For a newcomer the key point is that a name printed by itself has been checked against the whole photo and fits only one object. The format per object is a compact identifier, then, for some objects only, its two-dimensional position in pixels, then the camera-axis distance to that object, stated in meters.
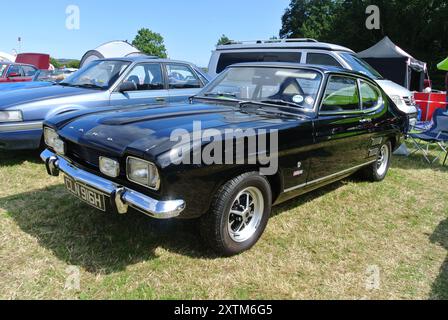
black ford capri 2.55
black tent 16.19
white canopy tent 29.98
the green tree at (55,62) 47.11
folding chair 6.41
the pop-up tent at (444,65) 10.46
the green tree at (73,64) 44.22
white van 7.45
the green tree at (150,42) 54.81
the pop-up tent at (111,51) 17.09
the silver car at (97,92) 4.82
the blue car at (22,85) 5.82
